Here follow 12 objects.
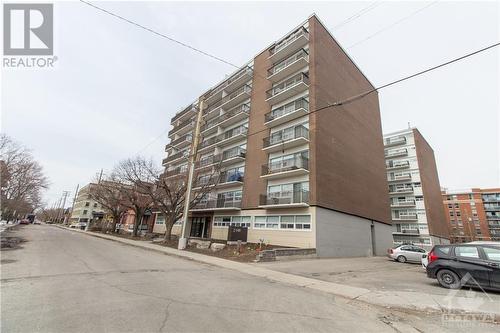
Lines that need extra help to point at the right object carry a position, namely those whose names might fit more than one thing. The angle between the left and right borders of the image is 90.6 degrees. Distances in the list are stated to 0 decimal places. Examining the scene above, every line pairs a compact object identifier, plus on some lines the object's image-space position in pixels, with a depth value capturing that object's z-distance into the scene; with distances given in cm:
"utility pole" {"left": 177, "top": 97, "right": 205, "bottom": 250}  1933
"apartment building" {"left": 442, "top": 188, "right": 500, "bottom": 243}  7606
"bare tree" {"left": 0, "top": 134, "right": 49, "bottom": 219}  2986
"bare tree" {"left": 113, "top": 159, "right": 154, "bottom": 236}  2844
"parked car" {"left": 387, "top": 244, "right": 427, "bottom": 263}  2133
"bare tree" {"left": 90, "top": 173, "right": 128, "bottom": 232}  3619
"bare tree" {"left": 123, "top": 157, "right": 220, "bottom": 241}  2584
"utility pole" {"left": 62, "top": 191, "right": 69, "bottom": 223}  9919
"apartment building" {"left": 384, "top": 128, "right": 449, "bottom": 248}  4606
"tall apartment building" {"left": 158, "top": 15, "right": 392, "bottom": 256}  2233
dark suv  788
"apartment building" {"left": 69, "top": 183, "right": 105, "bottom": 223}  8956
